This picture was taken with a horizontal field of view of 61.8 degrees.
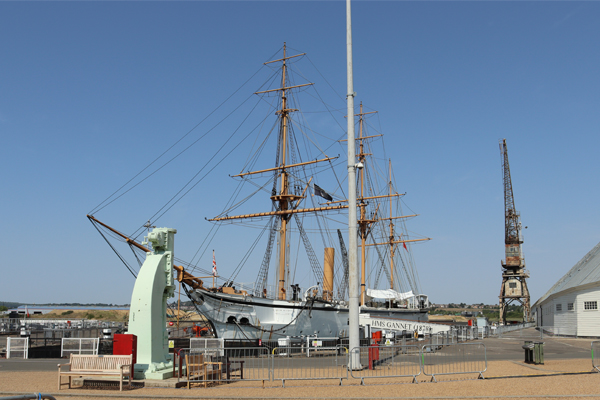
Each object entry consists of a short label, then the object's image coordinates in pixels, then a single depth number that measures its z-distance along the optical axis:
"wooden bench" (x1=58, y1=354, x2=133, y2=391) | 12.50
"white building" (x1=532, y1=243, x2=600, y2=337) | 34.31
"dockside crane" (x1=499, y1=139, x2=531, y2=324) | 72.62
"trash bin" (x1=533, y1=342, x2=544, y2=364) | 17.09
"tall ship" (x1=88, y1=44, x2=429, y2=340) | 27.75
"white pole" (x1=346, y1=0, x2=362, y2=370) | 15.55
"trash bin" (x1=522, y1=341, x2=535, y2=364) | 17.30
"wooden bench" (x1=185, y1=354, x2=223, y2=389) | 13.05
